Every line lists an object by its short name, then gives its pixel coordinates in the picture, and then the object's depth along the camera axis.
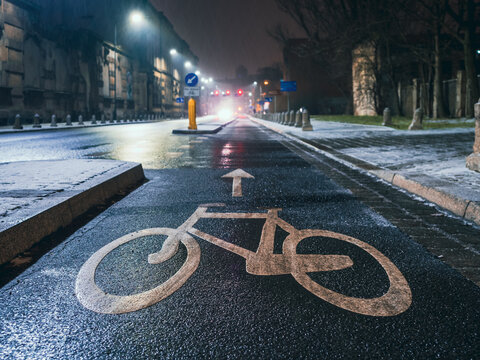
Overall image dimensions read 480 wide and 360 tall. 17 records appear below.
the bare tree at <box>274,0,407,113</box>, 24.47
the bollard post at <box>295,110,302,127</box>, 26.56
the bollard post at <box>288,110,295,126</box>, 30.73
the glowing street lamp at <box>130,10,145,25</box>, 39.21
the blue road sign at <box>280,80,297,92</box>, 37.00
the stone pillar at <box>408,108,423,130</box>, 17.97
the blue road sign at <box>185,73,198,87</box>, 21.45
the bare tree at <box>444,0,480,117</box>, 23.61
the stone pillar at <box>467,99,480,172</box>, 6.62
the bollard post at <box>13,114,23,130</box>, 25.30
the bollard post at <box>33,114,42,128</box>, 27.50
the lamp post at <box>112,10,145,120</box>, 39.22
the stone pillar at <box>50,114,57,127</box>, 29.18
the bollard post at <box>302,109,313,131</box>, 21.66
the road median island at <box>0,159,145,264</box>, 3.41
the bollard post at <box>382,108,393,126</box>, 22.00
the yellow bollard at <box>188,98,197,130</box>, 22.88
